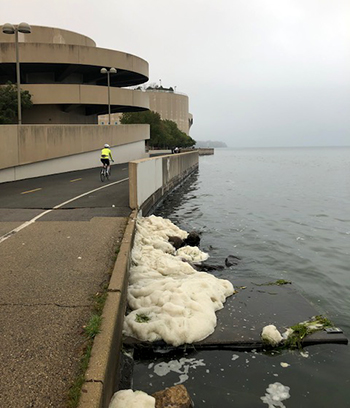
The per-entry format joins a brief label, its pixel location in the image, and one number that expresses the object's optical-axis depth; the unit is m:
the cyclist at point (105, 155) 21.52
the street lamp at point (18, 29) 19.60
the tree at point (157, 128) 75.76
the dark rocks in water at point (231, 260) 11.56
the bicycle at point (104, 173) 21.96
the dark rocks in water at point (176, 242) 12.99
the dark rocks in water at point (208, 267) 10.77
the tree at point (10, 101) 36.53
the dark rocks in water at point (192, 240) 13.95
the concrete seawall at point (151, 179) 13.66
